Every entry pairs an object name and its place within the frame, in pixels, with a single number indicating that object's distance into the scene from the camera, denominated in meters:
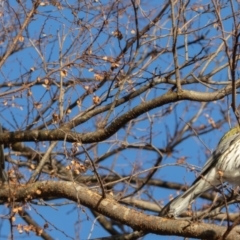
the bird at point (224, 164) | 12.50
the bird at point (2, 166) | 12.88
